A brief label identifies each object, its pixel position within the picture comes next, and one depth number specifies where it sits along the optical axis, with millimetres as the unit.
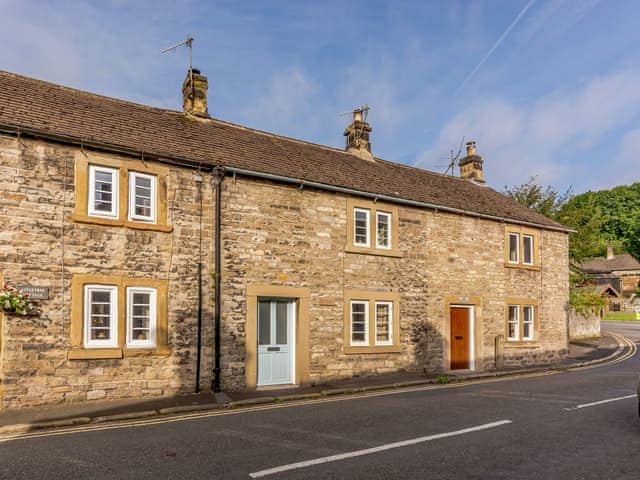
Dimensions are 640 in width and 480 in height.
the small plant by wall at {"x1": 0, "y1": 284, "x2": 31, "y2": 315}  10414
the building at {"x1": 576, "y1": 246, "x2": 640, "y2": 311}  73125
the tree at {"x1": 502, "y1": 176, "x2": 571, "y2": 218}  34031
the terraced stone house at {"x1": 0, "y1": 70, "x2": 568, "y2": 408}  11281
